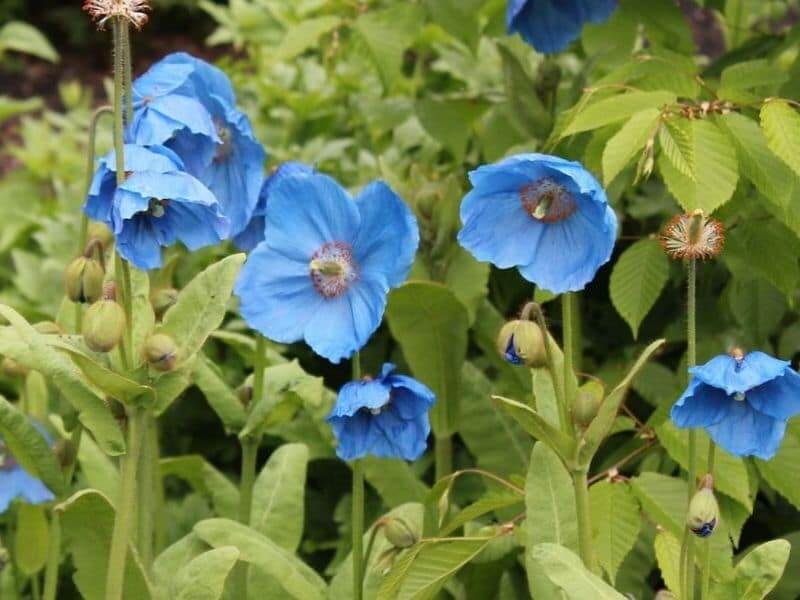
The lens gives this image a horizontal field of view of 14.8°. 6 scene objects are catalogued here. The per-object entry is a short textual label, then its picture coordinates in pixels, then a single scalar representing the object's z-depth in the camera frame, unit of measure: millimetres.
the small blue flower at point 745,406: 1462
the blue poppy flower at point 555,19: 1785
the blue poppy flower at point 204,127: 1578
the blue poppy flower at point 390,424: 1564
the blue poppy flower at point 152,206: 1508
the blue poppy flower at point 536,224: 1514
